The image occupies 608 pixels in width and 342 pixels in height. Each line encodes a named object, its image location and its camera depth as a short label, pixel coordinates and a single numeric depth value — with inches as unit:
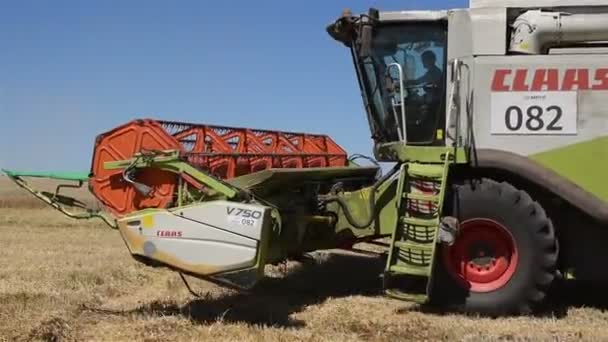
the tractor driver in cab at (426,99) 226.7
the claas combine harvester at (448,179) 200.5
